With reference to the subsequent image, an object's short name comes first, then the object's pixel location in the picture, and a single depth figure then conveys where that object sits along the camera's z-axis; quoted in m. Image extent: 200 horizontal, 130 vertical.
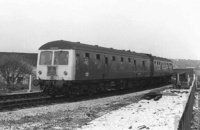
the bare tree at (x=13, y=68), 24.23
